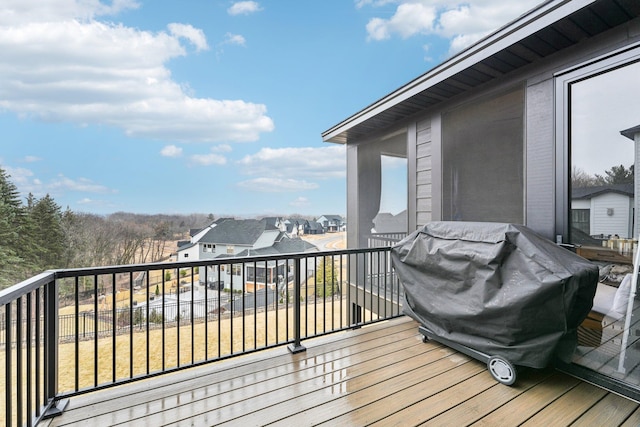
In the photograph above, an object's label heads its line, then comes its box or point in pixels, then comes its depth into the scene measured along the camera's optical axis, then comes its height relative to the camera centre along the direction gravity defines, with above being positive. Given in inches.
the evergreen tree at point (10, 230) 358.6 -21.9
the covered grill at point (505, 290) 74.6 -20.6
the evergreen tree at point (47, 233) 395.9 -26.7
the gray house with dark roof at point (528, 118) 81.7 +33.7
